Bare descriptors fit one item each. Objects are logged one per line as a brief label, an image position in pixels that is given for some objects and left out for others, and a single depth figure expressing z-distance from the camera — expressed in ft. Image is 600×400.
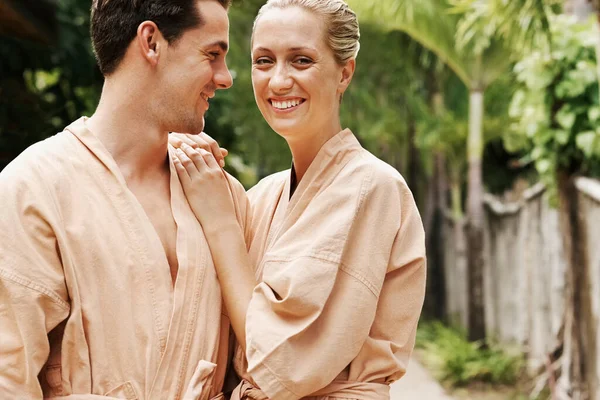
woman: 7.30
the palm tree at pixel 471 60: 35.12
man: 6.87
